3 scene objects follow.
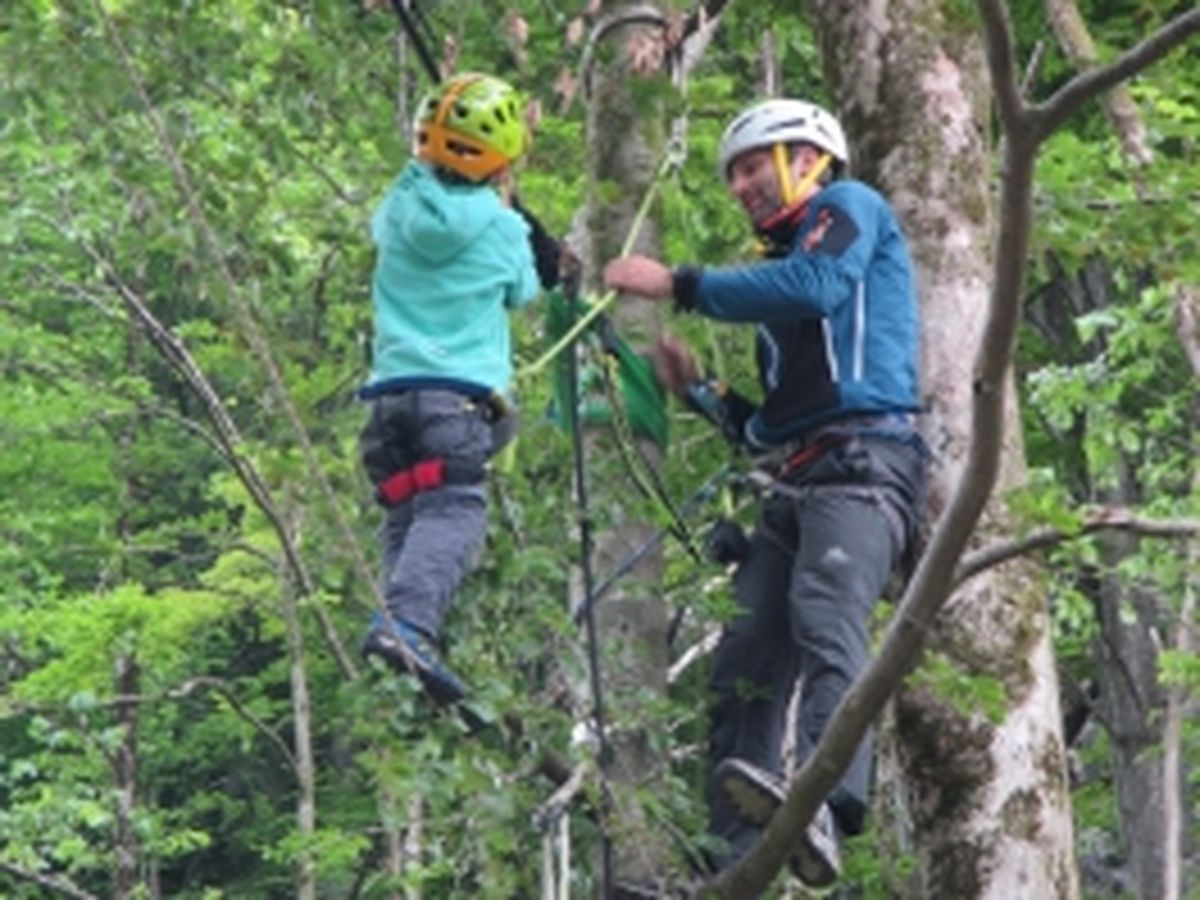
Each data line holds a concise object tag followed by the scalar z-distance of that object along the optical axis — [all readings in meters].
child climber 9.48
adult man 8.99
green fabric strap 9.85
